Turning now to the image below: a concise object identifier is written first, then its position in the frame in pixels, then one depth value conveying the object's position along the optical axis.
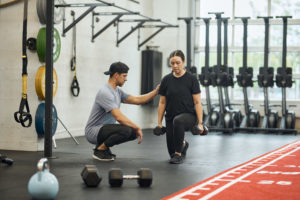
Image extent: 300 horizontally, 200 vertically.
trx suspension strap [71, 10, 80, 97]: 8.20
